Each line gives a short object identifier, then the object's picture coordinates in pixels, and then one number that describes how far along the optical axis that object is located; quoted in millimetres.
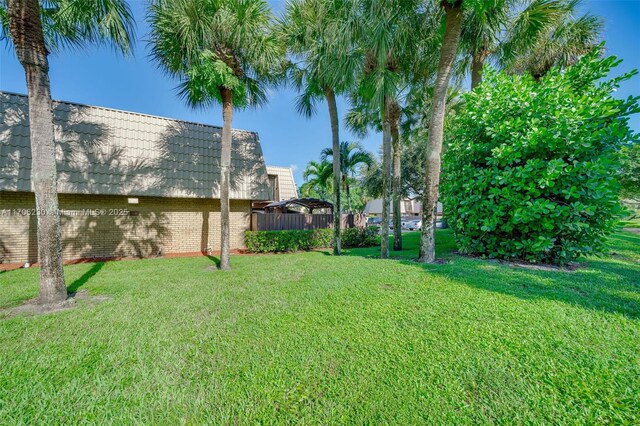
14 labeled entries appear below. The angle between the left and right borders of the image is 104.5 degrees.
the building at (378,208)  52481
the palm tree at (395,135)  10579
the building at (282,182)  21828
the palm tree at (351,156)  20906
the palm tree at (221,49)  6652
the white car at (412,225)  29158
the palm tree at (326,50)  7648
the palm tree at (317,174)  22109
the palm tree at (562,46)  9981
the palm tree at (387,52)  6965
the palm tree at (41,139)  4023
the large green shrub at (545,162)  5094
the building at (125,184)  8234
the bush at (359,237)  13344
